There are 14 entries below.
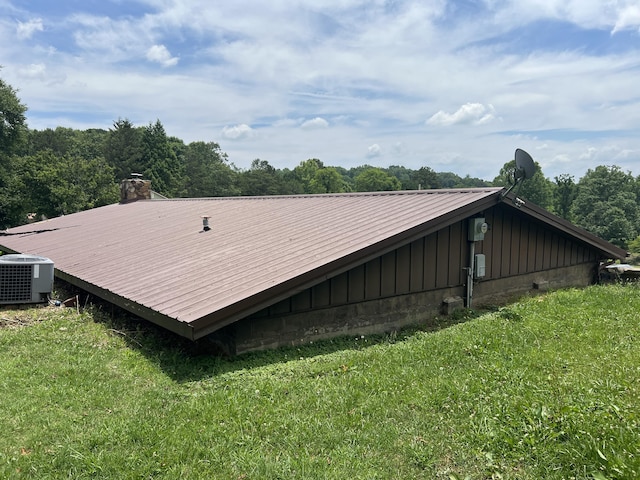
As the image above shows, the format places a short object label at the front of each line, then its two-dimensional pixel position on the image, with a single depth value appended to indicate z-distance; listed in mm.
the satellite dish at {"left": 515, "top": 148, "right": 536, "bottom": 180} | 7516
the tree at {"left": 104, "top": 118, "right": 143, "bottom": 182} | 56344
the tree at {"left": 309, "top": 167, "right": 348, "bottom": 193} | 76875
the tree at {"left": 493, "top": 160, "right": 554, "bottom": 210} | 63222
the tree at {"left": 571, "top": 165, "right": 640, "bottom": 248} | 48844
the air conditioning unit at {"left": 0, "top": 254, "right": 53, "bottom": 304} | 7148
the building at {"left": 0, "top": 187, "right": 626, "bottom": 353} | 5398
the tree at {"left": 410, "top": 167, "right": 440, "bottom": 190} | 79000
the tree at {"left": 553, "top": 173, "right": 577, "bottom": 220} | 59938
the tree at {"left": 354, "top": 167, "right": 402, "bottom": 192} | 82812
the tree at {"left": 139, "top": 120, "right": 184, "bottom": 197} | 53750
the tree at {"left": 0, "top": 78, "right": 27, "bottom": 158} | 28766
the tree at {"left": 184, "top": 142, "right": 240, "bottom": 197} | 58031
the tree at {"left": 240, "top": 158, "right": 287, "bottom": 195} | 60344
